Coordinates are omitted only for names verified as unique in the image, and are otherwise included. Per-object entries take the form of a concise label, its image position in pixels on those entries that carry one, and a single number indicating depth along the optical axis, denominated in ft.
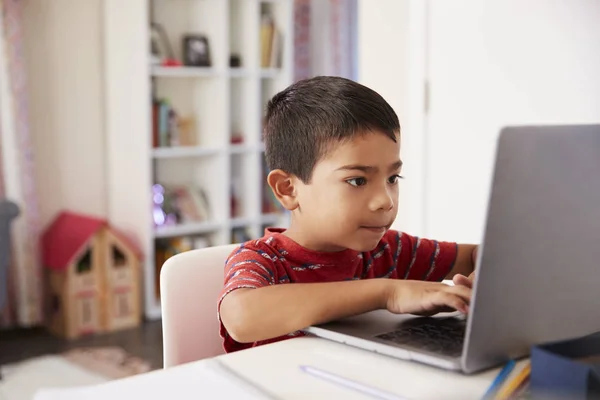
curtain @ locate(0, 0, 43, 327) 11.89
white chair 3.92
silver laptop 2.46
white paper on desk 2.55
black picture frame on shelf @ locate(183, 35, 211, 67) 13.55
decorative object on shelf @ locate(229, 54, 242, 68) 14.14
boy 3.24
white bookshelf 12.86
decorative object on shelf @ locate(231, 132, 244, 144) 14.47
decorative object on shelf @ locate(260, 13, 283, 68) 14.37
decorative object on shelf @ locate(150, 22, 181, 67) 13.16
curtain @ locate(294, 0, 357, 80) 16.76
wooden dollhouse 12.12
